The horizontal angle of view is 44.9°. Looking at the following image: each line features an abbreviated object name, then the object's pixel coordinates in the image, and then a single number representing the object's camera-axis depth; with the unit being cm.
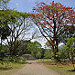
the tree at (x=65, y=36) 2392
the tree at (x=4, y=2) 1010
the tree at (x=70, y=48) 891
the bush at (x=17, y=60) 1756
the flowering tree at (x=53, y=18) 1494
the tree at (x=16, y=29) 1982
